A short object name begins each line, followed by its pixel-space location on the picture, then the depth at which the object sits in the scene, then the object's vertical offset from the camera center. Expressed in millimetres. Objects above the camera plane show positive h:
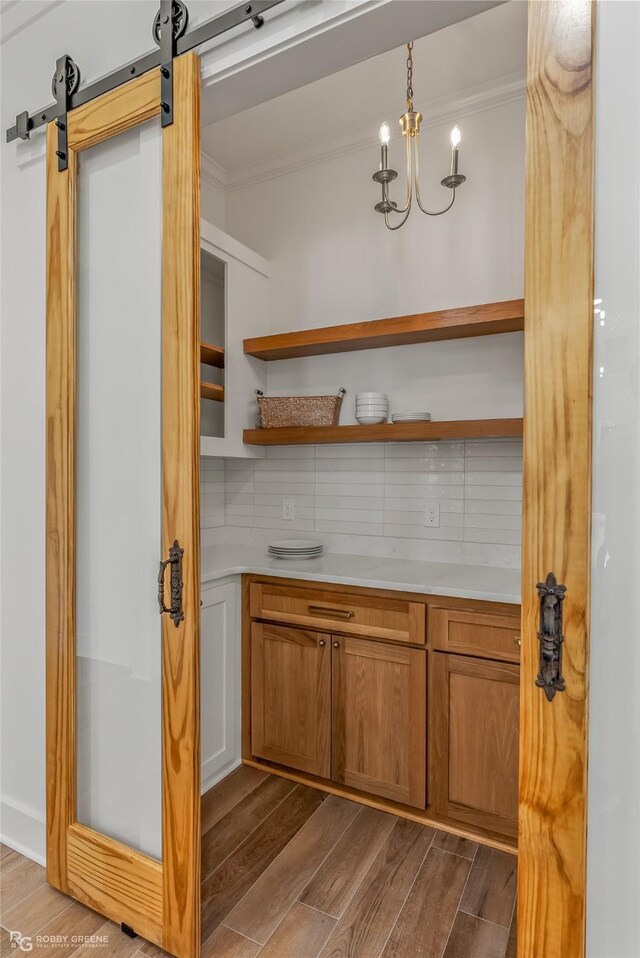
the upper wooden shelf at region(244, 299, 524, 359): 2090 +593
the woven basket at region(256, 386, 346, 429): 2516 +289
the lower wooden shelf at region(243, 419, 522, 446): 2094 +167
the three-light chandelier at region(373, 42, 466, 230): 1744 +1058
